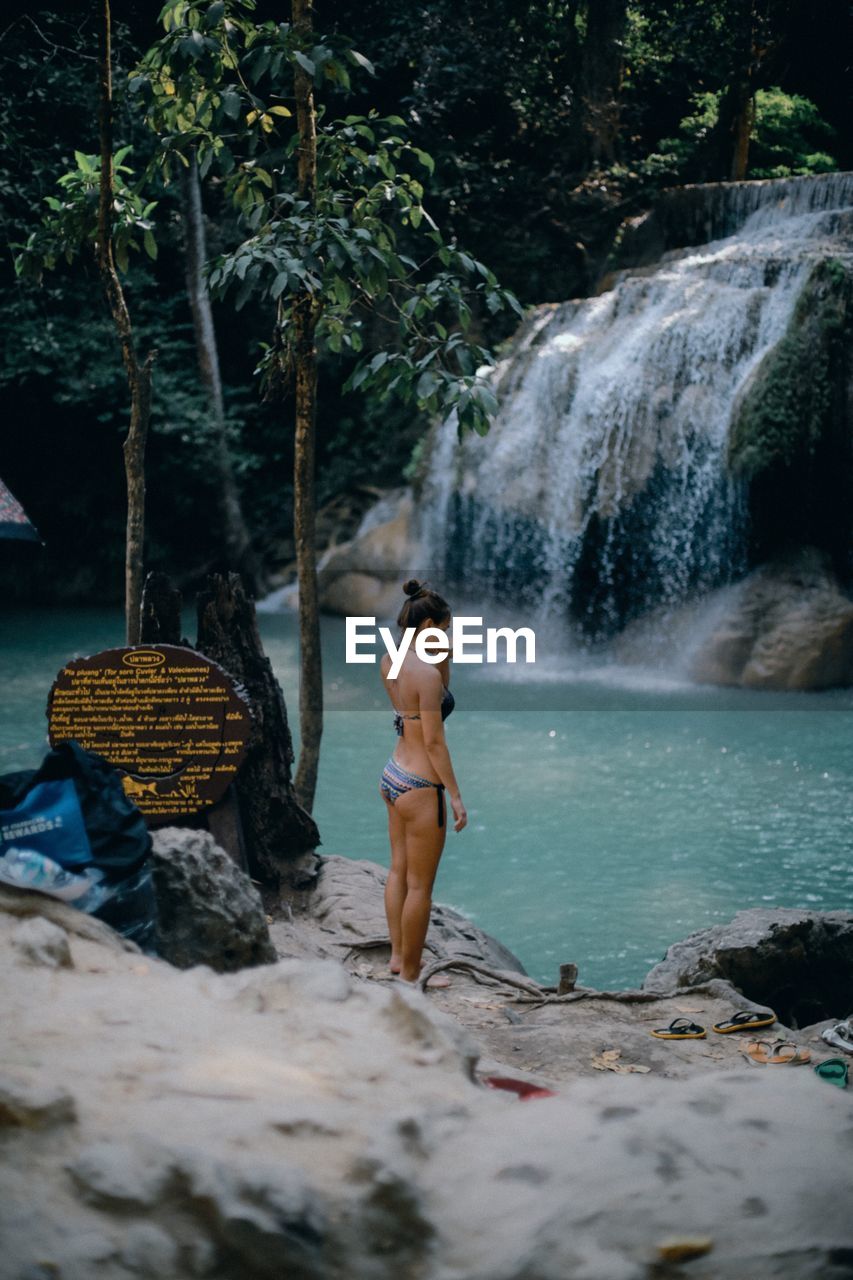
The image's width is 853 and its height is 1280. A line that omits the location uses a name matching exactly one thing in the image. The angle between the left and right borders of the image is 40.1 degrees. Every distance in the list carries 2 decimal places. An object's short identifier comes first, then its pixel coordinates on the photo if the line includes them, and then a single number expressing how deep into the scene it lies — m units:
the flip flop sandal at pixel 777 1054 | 3.97
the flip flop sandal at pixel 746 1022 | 4.29
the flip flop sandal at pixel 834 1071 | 3.74
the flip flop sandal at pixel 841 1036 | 4.12
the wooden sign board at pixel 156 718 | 4.67
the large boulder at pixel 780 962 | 5.02
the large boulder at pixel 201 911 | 3.69
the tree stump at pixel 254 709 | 5.14
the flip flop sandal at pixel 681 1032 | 4.24
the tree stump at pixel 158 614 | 5.05
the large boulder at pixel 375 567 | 15.36
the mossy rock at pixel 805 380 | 11.72
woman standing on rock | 4.18
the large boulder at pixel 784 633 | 11.31
